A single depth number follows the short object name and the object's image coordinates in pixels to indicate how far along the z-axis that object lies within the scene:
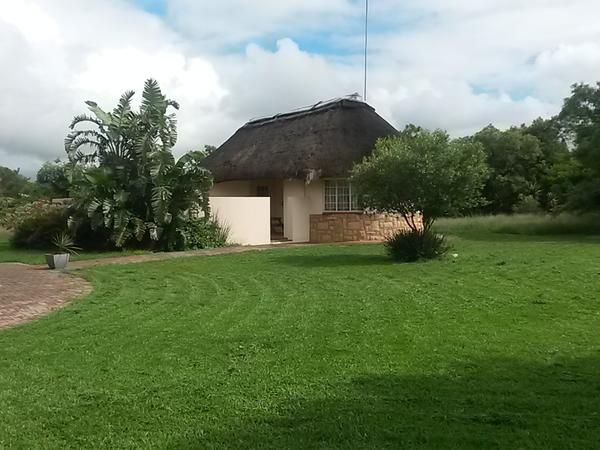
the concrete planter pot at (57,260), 15.96
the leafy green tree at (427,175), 15.70
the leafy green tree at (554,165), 35.81
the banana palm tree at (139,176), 20.27
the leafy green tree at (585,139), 29.83
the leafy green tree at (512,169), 43.34
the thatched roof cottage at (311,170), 25.02
